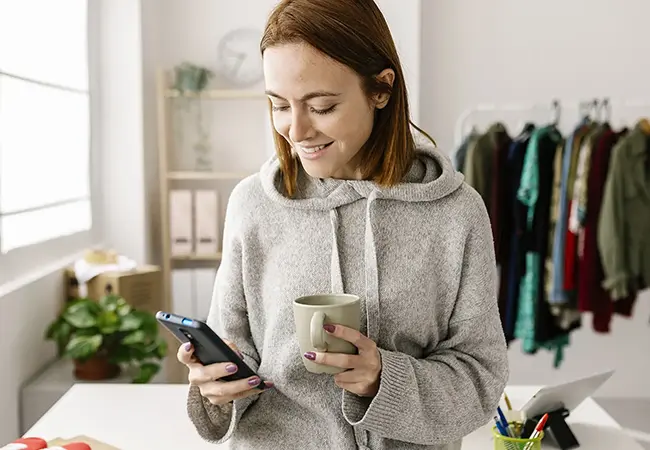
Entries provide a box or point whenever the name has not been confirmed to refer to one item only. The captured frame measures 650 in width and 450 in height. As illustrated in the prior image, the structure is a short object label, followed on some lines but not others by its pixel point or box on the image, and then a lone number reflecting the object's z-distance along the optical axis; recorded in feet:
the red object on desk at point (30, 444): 4.11
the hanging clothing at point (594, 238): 10.61
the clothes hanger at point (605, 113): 11.09
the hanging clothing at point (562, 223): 10.70
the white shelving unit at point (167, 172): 12.28
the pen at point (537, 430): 3.94
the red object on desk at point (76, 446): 4.16
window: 8.63
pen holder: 3.95
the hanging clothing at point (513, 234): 10.87
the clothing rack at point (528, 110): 11.62
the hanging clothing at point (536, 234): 10.74
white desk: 4.77
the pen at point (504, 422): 4.17
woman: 3.26
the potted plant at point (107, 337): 8.61
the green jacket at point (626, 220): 10.39
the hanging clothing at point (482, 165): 11.07
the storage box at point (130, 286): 9.57
